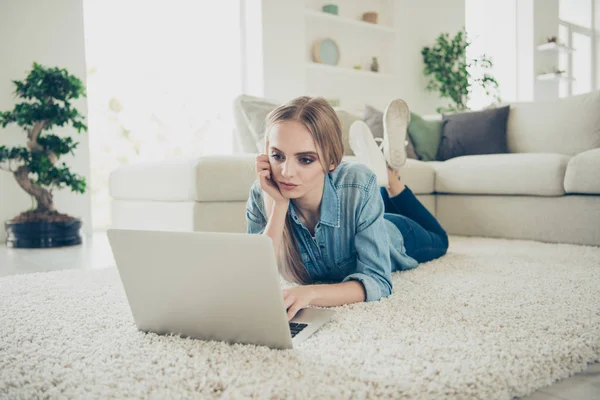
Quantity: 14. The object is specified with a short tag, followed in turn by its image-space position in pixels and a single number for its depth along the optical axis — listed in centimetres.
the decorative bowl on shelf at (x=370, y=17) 548
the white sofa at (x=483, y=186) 251
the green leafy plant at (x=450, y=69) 574
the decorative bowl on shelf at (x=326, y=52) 511
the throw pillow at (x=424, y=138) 367
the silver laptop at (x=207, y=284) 93
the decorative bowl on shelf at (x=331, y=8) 516
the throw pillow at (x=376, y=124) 340
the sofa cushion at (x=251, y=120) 305
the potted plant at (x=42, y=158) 313
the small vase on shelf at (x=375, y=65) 558
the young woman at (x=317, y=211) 127
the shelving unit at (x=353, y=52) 516
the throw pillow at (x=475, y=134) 351
